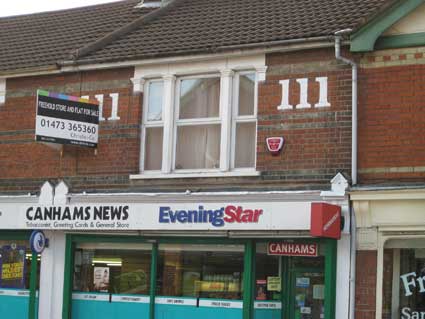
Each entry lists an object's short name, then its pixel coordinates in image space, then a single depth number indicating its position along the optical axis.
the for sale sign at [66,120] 14.23
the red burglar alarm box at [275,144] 13.41
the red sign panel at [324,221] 12.04
